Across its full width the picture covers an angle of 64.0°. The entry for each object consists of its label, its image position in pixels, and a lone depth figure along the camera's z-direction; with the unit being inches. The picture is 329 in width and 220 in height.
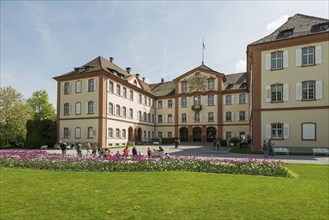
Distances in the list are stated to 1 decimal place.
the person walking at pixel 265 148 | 867.7
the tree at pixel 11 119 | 1695.4
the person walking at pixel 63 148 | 870.9
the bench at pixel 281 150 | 950.4
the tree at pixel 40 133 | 1467.8
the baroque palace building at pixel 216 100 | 1005.8
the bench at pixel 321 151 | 913.1
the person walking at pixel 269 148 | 856.3
